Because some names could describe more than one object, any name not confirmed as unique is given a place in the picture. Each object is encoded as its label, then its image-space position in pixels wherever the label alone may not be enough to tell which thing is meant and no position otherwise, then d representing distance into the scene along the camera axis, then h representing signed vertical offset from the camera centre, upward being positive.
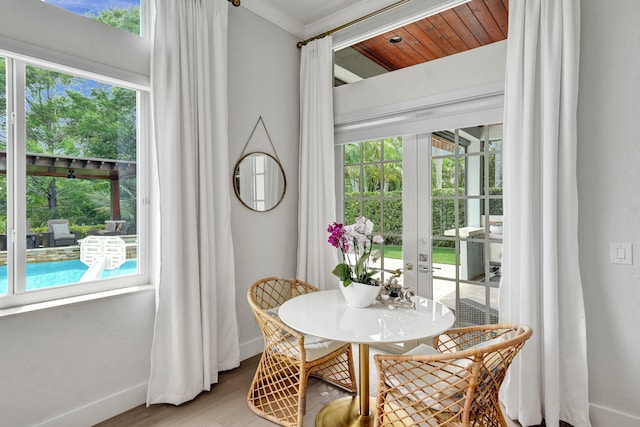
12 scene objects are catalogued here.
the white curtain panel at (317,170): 3.07 +0.33
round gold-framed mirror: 2.87 +0.23
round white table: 1.63 -0.58
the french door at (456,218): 2.47 -0.08
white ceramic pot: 2.00 -0.49
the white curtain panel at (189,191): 2.24 +0.12
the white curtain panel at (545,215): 1.97 -0.05
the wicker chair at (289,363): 1.91 -0.89
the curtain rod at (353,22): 2.69 +1.53
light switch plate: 1.92 -0.26
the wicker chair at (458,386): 1.38 -0.76
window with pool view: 1.83 +0.20
